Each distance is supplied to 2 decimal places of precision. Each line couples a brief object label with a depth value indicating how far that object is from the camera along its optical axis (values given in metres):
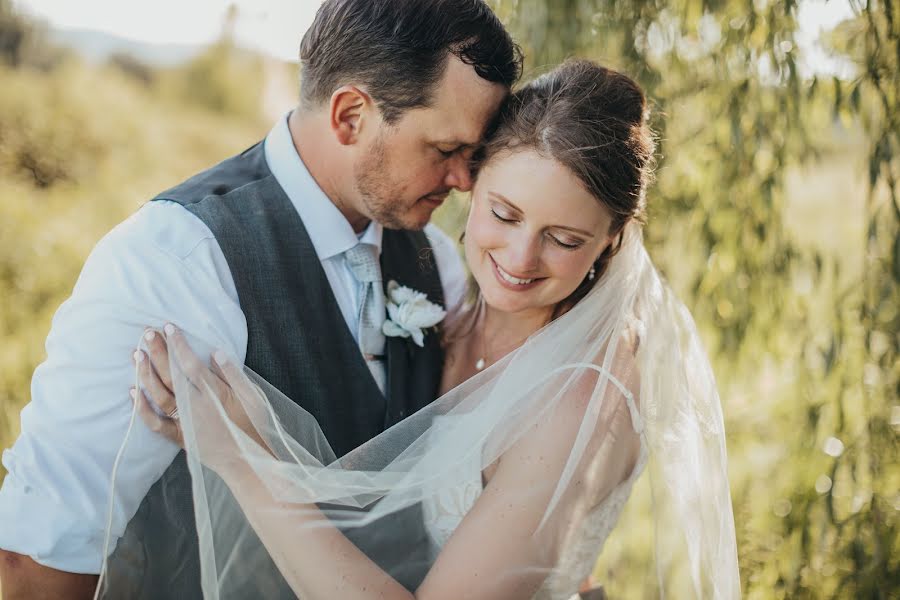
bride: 1.42
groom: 1.44
